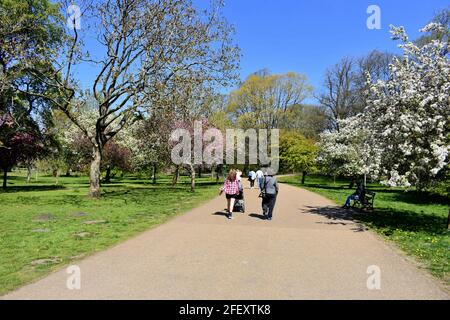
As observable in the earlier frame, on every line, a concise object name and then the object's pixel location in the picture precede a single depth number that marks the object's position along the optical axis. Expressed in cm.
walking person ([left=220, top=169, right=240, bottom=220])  1243
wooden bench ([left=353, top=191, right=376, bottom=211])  1597
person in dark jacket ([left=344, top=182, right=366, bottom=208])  1617
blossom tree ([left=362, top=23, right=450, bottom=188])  1007
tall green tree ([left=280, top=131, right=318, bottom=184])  4284
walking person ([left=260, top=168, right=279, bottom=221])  1223
